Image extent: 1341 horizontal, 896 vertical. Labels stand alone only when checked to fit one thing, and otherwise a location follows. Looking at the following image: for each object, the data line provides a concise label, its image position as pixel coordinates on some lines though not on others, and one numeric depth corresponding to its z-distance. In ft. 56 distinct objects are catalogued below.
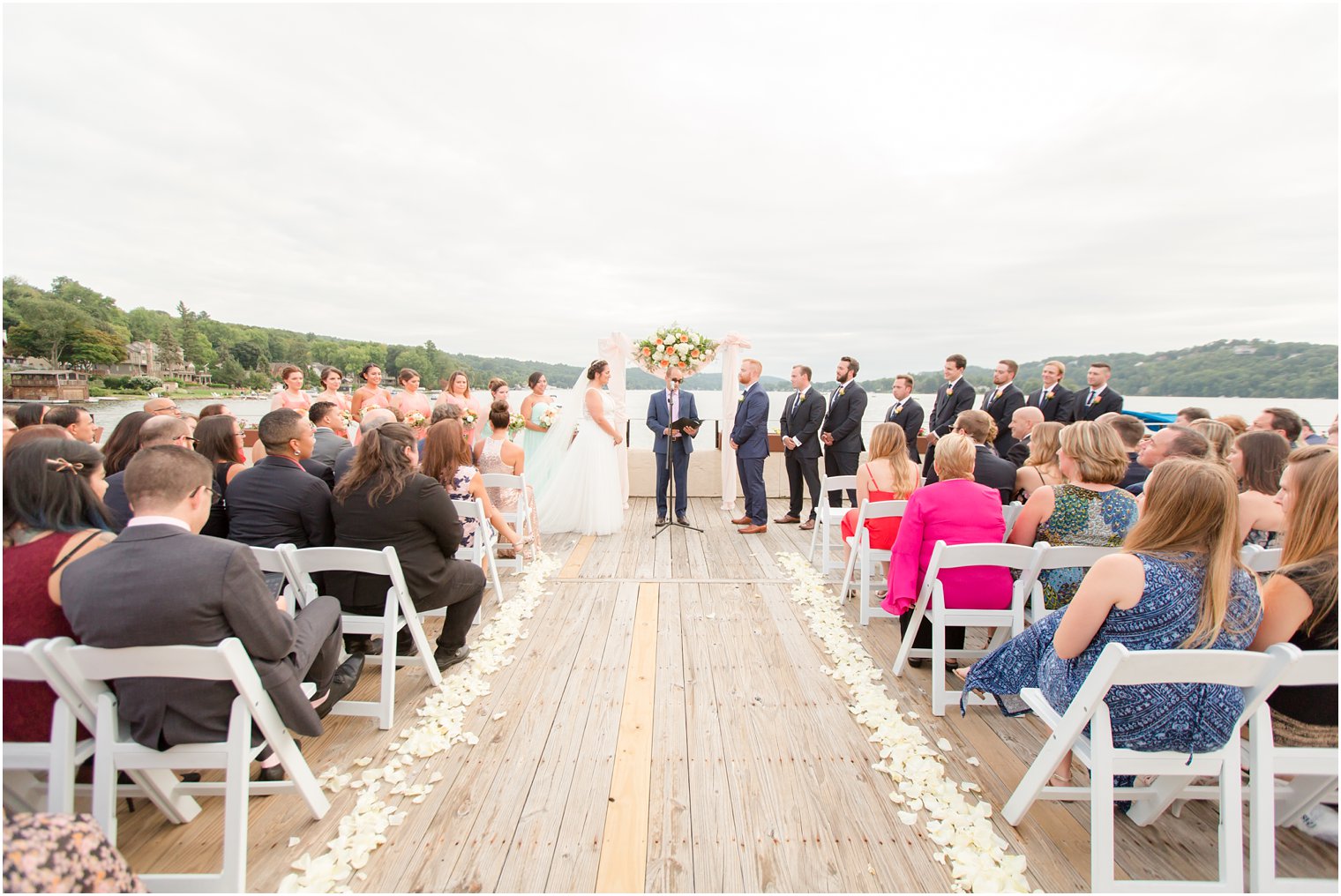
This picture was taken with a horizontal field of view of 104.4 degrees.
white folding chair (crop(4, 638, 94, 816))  4.95
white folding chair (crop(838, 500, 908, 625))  12.20
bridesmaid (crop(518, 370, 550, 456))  22.40
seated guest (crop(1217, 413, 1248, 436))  13.84
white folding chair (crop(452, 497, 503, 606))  12.51
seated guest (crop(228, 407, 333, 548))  9.34
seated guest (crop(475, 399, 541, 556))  16.97
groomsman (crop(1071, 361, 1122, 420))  23.16
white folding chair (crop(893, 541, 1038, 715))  8.84
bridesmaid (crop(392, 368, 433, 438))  23.57
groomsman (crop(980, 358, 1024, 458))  23.95
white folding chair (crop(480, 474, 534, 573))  15.92
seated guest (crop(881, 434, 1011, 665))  9.95
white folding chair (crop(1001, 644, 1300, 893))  5.04
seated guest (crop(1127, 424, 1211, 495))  9.48
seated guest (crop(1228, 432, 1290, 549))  9.02
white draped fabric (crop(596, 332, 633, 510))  24.29
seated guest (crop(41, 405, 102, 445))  12.06
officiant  22.13
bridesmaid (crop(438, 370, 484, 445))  23.21
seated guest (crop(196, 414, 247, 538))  10.22
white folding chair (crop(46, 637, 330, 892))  5.09
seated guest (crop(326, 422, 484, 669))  9.12
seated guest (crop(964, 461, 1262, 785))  5.62
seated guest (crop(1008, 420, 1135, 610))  9.23
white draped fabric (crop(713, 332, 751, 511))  24.75
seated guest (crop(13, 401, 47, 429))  13.06
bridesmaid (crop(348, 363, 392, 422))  23.81
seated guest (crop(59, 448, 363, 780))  5.20
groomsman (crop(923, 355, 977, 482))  24.27
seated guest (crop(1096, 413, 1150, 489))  12.40
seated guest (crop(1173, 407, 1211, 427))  13.93
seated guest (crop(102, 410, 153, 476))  10.27
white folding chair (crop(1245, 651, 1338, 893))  5.33
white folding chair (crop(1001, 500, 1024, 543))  11.65
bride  21.29
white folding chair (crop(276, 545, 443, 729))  8.31
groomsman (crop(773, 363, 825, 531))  22.31
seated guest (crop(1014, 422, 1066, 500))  11.47
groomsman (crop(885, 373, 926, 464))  23.76
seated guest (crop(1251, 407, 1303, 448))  12.04
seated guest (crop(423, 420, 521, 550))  12.62
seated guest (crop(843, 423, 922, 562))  12.99
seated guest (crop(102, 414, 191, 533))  9.26
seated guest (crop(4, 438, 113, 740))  5.46
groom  21.95
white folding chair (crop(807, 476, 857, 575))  15.99
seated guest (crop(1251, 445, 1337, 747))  5.73
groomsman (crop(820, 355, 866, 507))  22.33
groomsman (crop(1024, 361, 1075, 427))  23.89
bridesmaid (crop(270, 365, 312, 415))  21.76
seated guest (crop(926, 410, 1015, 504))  11.97
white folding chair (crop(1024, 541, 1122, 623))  8.71
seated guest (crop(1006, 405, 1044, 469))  15.06
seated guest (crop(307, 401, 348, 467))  14.25
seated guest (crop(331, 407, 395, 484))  11.68
